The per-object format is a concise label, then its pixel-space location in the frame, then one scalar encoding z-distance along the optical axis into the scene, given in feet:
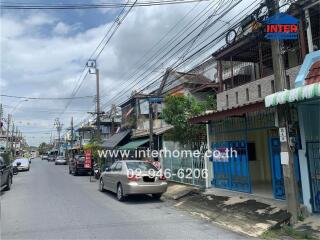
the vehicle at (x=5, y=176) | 60.95
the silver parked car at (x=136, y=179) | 47.57
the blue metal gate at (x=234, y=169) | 48.67
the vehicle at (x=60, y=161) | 212.64
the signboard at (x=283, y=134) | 33.55
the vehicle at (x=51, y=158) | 295.79
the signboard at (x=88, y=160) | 106.42
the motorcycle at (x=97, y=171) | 93.86
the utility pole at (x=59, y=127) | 318.65
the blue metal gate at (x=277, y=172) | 41.11
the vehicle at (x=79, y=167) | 109.00
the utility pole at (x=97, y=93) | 106.22
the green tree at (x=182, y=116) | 66.67
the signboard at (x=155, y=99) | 68.37
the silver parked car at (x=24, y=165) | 137.22
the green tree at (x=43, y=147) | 554.87
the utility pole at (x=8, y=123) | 206.07
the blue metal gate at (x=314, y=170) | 34.45
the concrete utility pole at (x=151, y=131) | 69.97
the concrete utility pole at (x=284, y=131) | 33.12
